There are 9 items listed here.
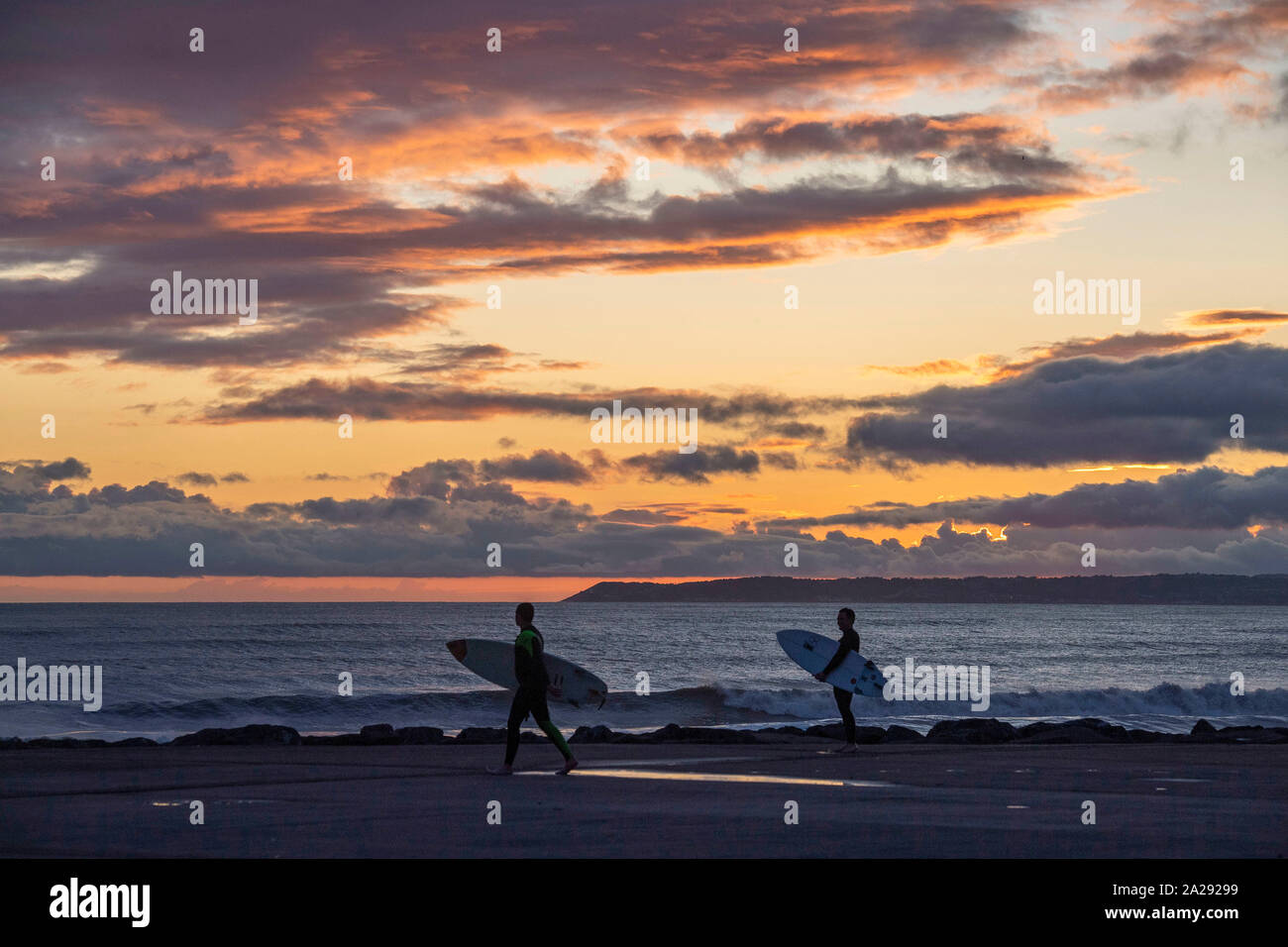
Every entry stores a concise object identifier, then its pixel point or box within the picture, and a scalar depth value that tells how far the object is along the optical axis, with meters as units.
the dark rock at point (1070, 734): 23.56
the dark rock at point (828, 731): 24.94
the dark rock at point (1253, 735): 24.44
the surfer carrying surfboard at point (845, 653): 20.67
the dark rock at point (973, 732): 23.83
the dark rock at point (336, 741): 22.97
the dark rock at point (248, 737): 23.12
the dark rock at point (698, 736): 23.59
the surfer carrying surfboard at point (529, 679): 16.39
